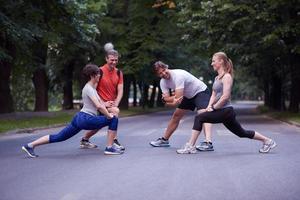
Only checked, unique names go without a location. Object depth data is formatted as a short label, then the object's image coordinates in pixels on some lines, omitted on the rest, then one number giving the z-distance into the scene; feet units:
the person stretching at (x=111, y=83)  36.50
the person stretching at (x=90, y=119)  34.76
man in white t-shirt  35.42
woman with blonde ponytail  34.65
